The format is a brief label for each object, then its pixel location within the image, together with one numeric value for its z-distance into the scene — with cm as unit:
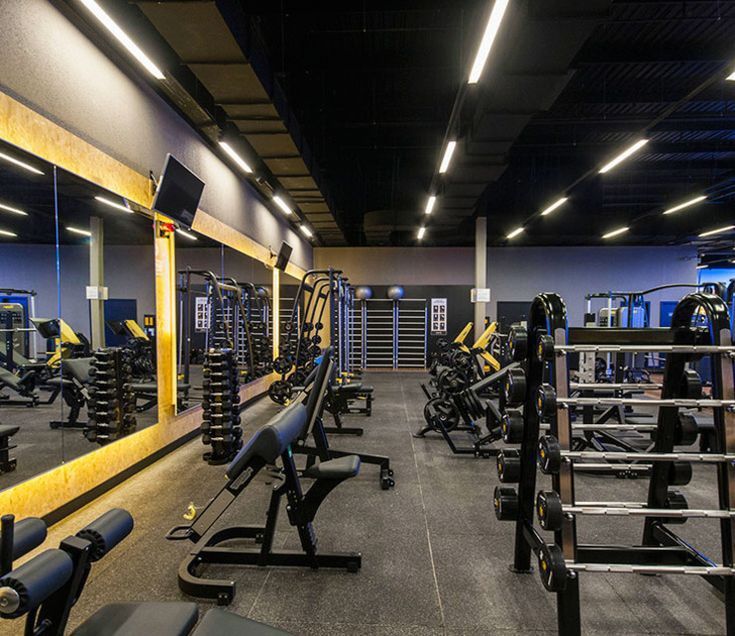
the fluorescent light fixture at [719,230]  1032
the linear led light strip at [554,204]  820
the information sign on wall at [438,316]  1147
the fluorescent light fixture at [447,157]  533
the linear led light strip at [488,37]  280
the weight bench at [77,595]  73
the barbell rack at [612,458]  162
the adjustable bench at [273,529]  192
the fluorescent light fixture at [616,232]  1027
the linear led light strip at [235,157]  486
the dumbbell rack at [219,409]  313
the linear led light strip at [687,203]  838
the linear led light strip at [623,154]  548
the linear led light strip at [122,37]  248
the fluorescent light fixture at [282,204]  711
